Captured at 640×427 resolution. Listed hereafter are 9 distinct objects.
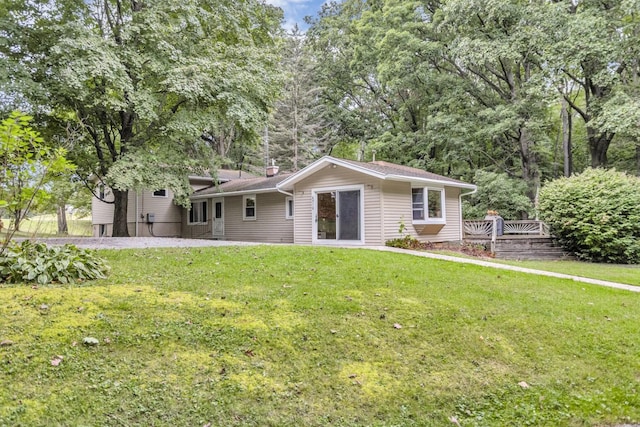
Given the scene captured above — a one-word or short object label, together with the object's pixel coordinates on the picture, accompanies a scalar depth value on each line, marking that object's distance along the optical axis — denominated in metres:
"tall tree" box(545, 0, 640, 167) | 14.93
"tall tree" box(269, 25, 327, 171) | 26.88
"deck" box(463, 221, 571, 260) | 13.78
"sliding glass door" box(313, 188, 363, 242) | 12.21
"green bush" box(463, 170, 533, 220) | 17.95
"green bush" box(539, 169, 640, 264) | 11.85
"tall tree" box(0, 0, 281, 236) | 10.87
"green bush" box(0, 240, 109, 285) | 4.63
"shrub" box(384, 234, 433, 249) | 11.55
